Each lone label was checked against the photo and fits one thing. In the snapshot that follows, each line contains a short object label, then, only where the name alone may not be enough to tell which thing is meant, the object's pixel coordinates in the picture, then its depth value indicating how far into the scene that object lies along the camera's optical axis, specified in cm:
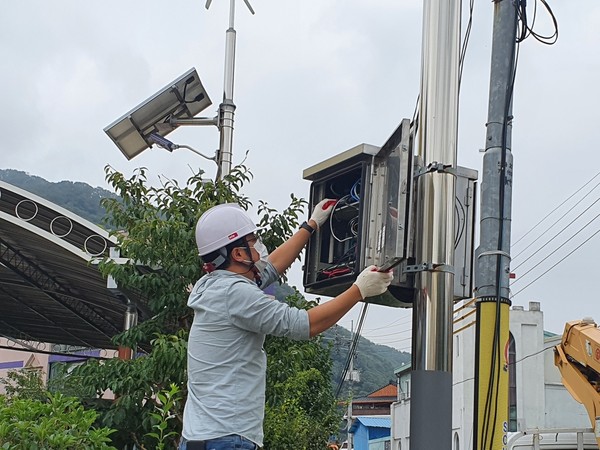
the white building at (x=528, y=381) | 2800
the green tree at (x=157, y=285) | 716
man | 333
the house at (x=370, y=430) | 5091
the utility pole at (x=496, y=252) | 450
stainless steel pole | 358
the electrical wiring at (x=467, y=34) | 474
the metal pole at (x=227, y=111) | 908
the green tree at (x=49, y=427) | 524
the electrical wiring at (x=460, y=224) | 414
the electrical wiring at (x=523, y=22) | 529
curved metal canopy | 1252
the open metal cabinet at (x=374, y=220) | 371
